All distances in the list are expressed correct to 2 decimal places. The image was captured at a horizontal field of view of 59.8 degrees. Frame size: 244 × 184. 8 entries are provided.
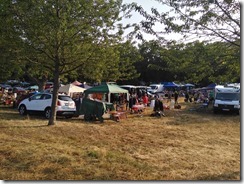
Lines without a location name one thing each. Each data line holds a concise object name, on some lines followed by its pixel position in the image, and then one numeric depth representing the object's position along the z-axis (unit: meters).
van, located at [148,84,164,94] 35.48
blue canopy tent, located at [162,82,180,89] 35.80
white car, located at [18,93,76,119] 12.50
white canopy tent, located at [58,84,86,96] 18.55
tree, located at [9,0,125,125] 8.26
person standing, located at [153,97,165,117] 15.37
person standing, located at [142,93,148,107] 19.48
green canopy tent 13.85
